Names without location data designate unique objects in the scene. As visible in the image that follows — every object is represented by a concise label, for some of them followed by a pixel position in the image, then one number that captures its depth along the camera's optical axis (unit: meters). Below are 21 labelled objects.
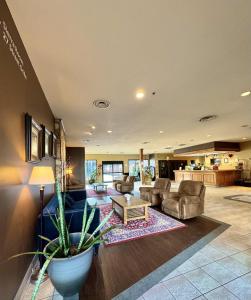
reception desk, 9.30
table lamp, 1.85
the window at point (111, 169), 14.71
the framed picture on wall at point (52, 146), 3.47
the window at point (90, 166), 14.29
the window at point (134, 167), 15.80
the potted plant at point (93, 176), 11.90
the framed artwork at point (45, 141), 2.71
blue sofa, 2.25
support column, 10.45
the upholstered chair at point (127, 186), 8.45
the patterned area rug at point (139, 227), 3.14
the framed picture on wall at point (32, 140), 1.94
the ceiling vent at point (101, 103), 3.33
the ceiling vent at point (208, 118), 4.40
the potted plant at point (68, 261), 1.42
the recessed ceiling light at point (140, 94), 2.94
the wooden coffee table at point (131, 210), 3.87
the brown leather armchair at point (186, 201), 3.98
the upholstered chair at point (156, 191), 5.43
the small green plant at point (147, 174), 10.84
